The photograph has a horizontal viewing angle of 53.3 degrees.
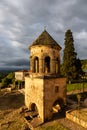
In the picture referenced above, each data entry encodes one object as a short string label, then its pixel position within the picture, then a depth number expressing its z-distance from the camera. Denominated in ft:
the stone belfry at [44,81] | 26.94
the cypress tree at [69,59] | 54.45
